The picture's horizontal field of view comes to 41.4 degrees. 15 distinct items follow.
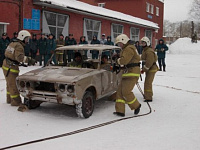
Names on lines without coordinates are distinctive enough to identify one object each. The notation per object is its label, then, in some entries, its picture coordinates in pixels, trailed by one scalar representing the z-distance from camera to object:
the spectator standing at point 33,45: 14.26
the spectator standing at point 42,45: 14.32
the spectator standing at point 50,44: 14.20
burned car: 5.16
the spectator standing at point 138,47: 23.50
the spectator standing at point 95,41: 15.17
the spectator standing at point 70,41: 14.77
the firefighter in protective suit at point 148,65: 7.27
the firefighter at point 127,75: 5.75
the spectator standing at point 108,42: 16.16
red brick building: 14.69
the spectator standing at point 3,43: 13.02
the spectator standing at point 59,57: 6.87
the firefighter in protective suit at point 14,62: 6.10
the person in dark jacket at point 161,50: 14.45
